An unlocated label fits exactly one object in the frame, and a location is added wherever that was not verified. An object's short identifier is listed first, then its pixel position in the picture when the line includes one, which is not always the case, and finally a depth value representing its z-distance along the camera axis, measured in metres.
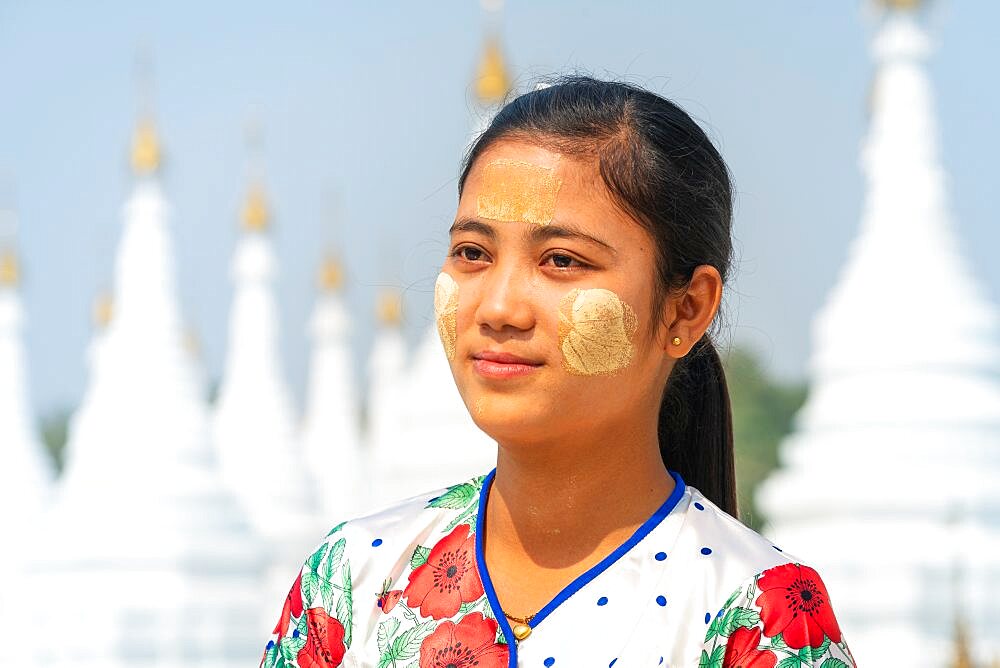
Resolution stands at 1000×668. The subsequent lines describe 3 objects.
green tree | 44.66
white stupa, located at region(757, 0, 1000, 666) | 17.81
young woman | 2.51
